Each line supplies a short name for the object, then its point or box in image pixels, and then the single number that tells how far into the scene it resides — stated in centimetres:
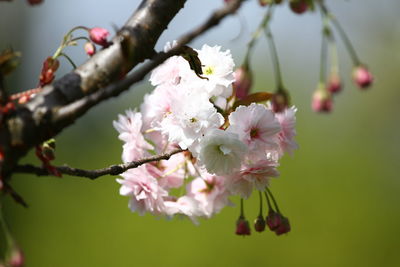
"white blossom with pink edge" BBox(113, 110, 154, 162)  162
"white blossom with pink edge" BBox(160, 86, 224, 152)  155
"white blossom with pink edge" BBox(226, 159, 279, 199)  158
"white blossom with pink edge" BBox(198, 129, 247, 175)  154
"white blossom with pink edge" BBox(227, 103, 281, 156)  156
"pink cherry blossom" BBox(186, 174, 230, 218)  164
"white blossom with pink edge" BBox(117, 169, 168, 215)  161
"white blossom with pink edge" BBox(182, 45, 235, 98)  157
